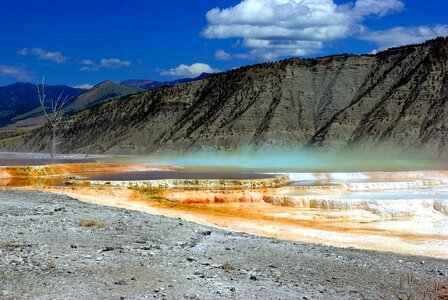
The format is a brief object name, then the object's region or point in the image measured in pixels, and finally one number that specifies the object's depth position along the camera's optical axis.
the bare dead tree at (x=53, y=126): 58.83
